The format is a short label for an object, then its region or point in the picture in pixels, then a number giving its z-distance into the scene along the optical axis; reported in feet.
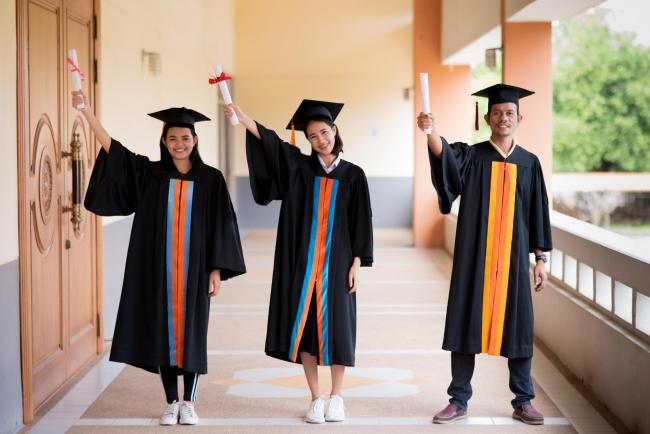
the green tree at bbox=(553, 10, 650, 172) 104.78
